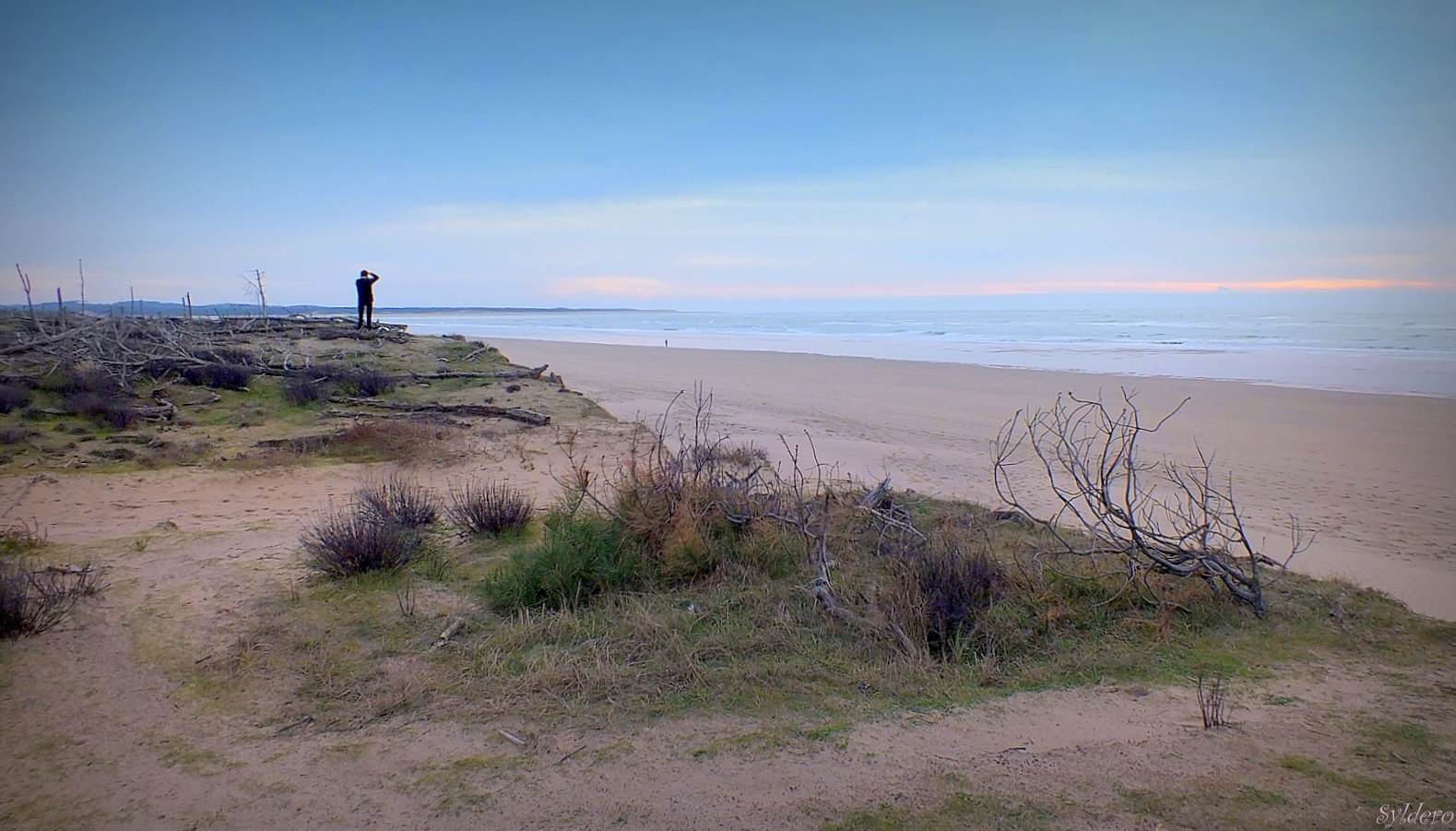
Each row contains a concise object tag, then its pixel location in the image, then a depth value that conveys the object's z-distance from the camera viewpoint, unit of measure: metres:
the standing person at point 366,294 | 18.73
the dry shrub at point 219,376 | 12.95
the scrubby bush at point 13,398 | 10.51
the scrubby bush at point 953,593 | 4.54
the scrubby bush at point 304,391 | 12.42
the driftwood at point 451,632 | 4.56
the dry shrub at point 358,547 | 5.57
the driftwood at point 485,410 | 11.86
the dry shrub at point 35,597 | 4.44
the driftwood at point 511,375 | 14.69
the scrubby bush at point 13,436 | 9.16
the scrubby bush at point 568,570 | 5.10
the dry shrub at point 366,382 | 13.27
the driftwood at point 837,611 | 4.41
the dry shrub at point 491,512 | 6.66
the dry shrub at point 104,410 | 10.48
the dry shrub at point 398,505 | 6.28
